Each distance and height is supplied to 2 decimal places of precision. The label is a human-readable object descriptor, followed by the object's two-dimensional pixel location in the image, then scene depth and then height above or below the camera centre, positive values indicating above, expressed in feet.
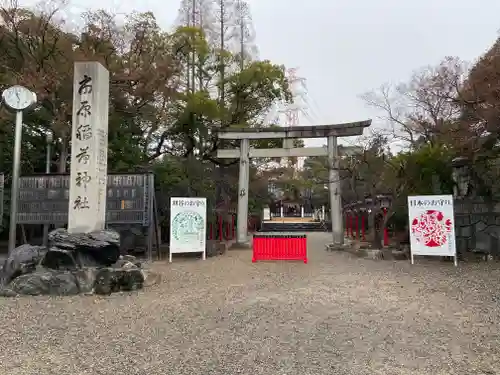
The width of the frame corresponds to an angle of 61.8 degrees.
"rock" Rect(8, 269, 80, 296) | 23.16 -3.97
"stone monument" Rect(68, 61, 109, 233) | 27.48 +4.14
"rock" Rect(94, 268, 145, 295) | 23.58 -3.86
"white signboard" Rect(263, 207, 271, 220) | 139.02 -0.18
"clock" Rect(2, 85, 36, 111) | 29.91 +8.32
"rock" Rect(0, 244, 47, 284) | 24.81 -2.95
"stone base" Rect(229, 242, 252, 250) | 52.95 -4.21
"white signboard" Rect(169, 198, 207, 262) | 38.09 -1.10
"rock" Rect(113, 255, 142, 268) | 26.26 -3.22
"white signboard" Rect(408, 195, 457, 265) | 33.83 -1.03
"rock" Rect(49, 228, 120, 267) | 24.99 -1.96
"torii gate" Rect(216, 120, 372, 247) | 50.62 +7.83
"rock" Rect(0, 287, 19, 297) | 22.81 -4.34
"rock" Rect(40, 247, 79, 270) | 24.62 -2.69
